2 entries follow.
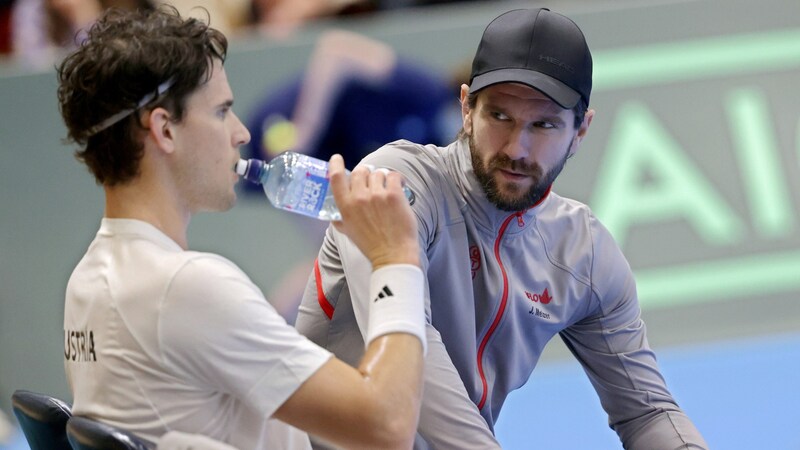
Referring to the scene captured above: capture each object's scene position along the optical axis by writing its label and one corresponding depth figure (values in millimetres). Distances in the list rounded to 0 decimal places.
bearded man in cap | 6234
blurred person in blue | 12930
